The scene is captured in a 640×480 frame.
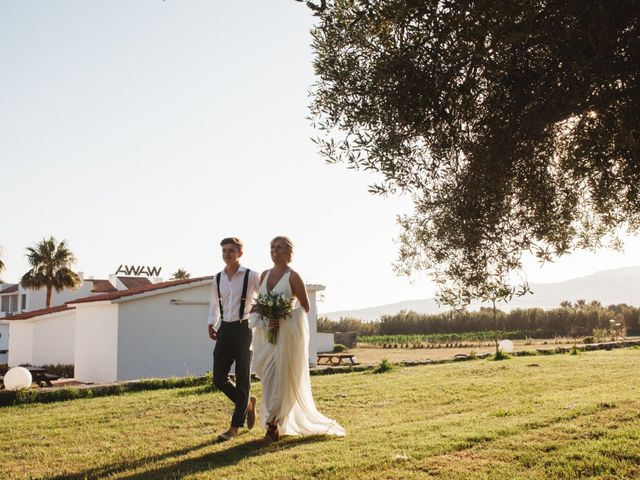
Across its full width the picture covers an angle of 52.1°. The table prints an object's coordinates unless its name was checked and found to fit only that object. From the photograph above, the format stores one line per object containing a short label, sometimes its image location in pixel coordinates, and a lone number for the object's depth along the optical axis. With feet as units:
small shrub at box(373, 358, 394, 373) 60.85
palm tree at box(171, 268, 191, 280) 212.84
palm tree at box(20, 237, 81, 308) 170.40
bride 24.59
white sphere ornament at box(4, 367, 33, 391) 50.98
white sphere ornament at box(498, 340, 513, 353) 85.98
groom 25.79
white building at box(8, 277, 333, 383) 83.66
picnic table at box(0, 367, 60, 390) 74.23
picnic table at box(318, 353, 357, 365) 97.81
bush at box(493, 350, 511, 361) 74.84
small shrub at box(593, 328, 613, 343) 146.61
